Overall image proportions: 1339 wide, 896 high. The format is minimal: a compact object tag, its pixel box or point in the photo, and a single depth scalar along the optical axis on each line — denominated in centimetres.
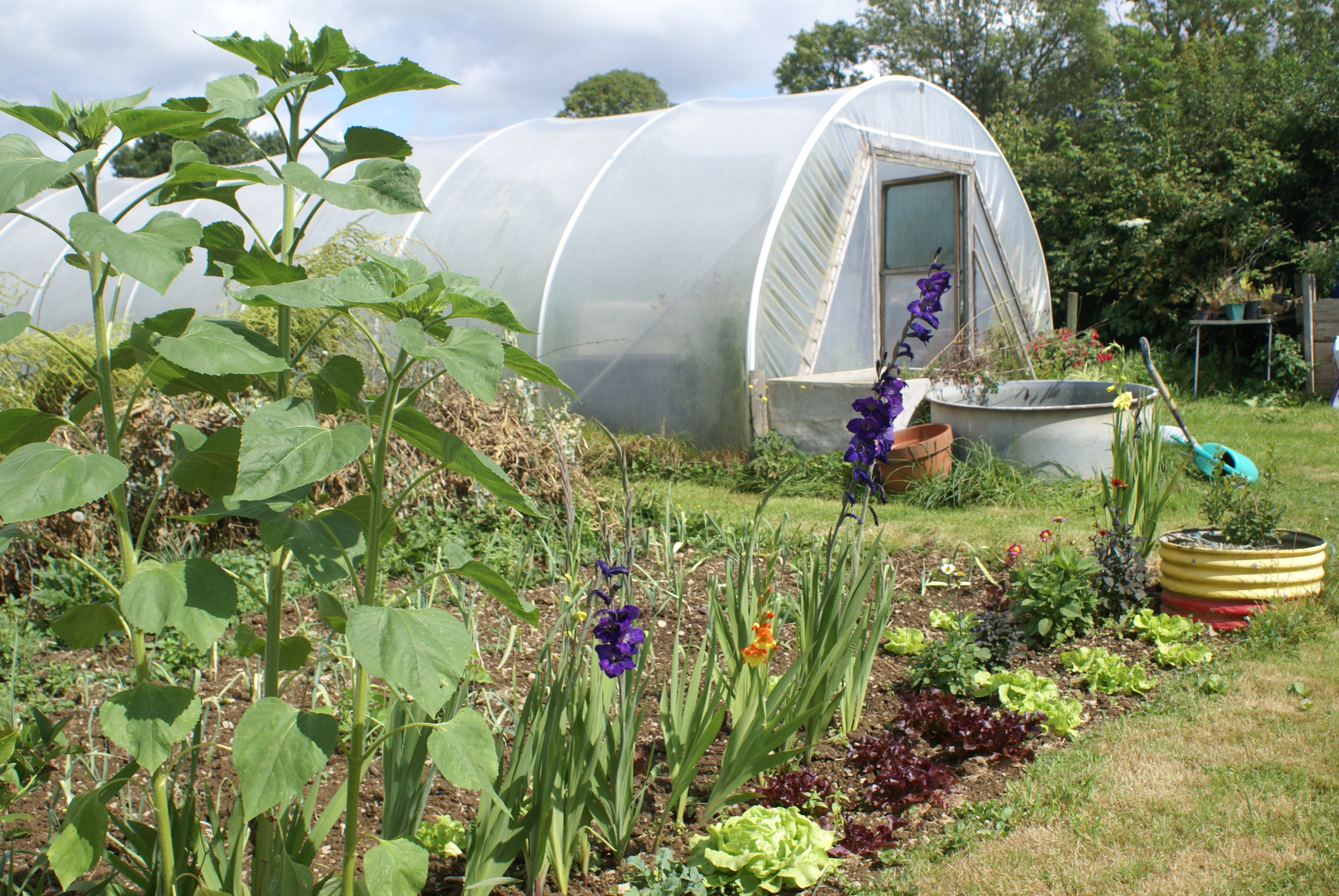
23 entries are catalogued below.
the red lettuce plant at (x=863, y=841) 235
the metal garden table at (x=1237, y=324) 1054
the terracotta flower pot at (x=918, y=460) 666
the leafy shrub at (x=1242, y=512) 394
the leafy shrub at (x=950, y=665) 323
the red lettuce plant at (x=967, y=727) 284
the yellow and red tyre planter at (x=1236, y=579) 378
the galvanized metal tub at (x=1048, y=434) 652
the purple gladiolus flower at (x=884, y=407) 266
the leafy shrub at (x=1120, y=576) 392
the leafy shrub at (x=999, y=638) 347
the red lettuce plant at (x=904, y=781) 255
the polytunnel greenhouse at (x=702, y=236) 744
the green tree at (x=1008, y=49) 3070
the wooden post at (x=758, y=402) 729
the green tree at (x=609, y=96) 4634
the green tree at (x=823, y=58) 3666
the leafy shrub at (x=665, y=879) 205
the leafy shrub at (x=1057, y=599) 371
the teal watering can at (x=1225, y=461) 609
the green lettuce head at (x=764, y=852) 211
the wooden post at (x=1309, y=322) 1011
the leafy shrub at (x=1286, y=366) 1024
